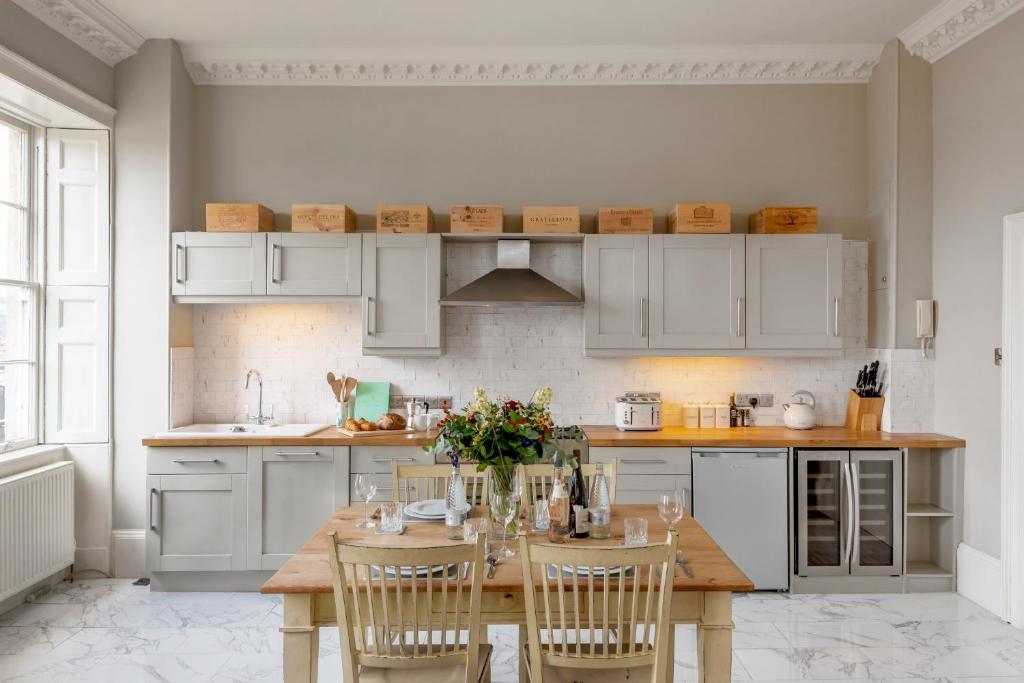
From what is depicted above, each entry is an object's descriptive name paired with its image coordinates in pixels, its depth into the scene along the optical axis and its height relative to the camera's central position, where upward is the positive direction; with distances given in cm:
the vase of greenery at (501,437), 242 -35
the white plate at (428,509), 268 -70
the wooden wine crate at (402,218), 433 +82
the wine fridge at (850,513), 402 -104
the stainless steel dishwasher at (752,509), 402 -102
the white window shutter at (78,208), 421 +86
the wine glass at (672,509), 231 -58
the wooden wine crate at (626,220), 435 +82
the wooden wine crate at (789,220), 433 +82
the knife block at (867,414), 439 -47
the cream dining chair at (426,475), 305 -63
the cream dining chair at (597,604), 183 -79
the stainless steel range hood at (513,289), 414 +35
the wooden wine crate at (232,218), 429 +81
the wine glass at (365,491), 254 -59
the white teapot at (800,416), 440 -48
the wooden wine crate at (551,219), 434 +82
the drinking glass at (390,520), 252 -69
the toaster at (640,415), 434 -47
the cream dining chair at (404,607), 185 -81
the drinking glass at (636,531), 228 -65
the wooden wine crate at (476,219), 434 +82
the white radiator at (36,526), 359 -108
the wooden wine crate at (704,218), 432 +83
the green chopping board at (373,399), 464 -41
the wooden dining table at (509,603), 202 -82
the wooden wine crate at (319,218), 430 +81
